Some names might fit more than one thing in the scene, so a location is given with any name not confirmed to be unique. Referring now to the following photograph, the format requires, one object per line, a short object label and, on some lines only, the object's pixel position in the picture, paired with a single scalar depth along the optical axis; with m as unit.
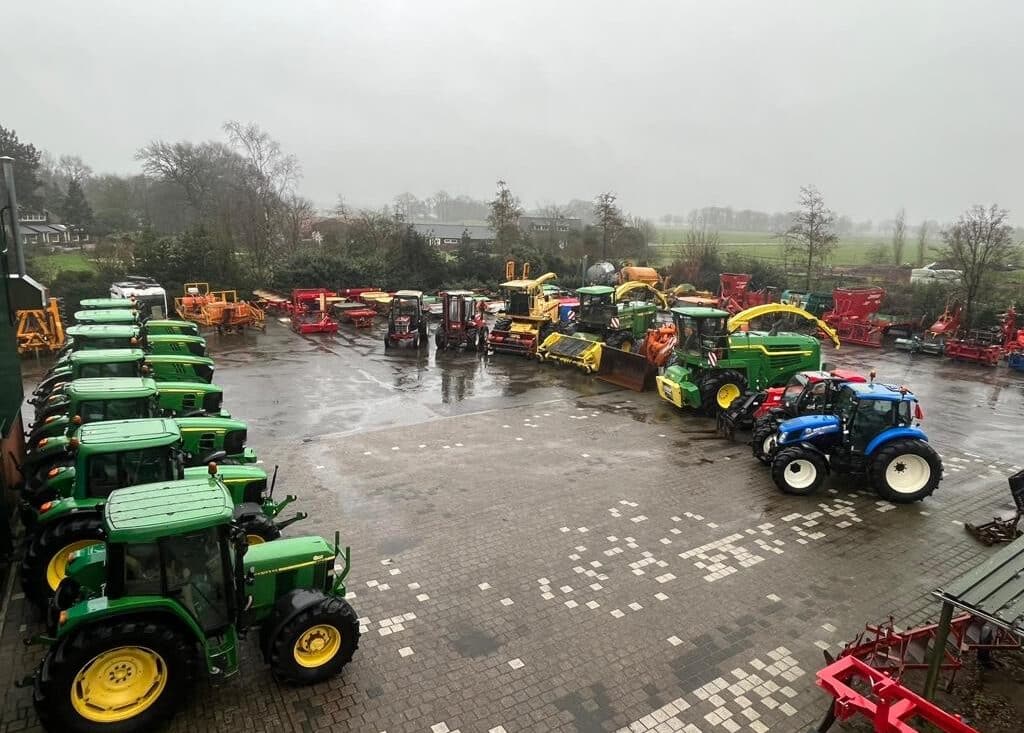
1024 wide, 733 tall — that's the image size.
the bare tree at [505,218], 37.91
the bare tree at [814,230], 30.77
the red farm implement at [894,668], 4.57
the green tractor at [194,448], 7.84
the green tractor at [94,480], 6.04
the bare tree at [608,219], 38.56
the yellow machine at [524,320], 19.39
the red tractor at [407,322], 20.56
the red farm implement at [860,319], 22.84
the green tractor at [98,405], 7.95
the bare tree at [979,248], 22.69
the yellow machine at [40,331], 17.81
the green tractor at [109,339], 12.09
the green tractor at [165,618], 4.49
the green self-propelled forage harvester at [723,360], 13.76
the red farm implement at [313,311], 23.38
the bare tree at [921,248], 39.97
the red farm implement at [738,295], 26.88
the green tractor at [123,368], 9.78
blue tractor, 9.19
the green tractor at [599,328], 18.05
